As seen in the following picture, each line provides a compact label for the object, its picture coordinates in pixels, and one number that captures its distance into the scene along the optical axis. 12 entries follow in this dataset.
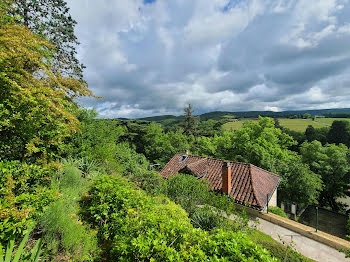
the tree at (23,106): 3.76
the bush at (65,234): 3.35
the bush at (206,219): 5.96
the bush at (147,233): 2.76
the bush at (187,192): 7.48
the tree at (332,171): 23.22
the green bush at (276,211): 12.15
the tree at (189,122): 47.31
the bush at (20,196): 2.74
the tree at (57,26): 10.01
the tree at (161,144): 31.03
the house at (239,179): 12.38
